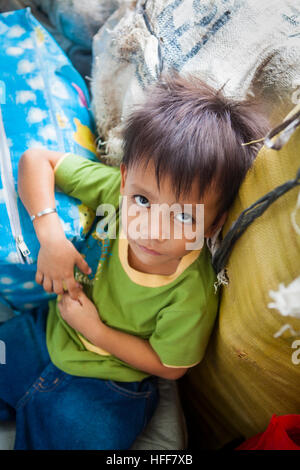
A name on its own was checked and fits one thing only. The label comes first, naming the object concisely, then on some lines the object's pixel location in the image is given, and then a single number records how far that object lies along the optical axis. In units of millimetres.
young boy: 587
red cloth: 540
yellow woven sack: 488
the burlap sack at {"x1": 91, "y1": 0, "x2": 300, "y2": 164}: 625
